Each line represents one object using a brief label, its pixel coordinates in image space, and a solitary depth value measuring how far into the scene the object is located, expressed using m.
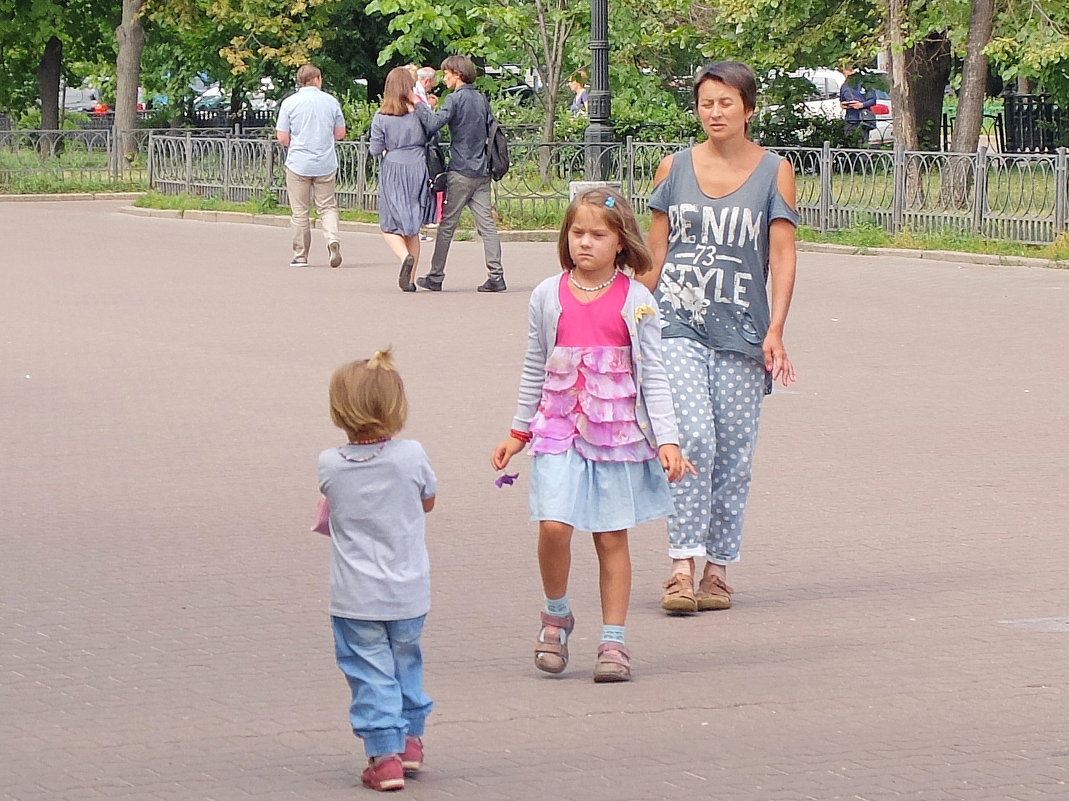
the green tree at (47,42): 43.00
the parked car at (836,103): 35.53
